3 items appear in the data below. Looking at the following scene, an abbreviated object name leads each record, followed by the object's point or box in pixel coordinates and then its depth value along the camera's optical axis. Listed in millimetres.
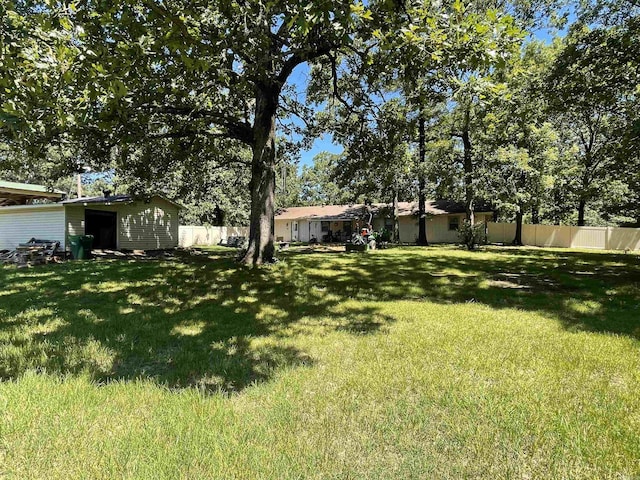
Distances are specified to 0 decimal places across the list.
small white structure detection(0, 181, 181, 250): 16547
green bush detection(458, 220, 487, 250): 19188
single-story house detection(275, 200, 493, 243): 30656
